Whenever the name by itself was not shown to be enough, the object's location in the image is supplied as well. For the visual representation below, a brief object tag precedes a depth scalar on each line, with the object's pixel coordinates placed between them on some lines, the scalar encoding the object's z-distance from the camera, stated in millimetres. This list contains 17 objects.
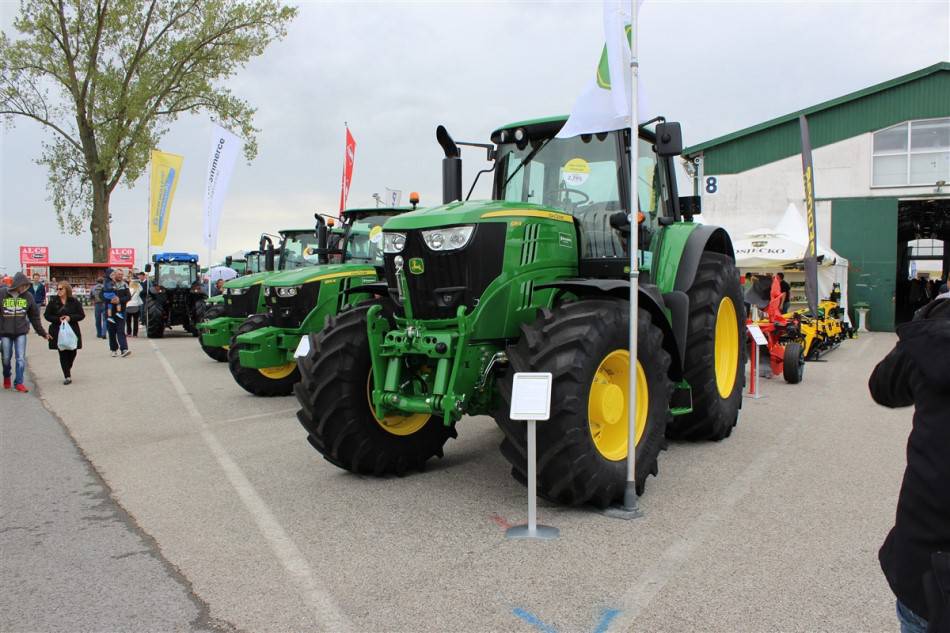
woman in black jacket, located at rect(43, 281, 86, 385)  11398
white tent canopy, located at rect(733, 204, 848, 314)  17969
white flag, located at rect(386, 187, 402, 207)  18500
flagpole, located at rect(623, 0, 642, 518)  4602
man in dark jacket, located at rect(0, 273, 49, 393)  10750
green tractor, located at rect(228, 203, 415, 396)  9328
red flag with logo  17078
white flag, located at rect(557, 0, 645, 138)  4754
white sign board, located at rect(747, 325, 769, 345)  8905
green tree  27047
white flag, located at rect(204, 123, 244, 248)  16344
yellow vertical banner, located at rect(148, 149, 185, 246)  19273
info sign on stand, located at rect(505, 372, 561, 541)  4133
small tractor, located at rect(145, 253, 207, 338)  20172
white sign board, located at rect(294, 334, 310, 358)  5621
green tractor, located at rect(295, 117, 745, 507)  4523
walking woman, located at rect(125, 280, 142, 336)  18141
